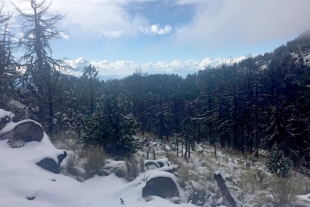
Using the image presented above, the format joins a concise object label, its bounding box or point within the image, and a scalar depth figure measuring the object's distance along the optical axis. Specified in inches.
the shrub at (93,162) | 298.4
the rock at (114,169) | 294.7
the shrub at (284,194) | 221.9
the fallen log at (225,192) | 225.9
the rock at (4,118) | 323.4
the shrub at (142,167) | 298.7
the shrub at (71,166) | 293.4
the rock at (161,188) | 236.5
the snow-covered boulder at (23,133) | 296.7
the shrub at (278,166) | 372.8
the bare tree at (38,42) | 673.6
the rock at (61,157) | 291.2
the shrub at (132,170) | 286.0
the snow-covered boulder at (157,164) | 307.7
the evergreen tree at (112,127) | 432.1
